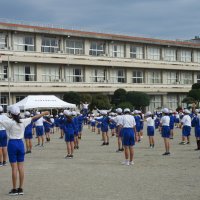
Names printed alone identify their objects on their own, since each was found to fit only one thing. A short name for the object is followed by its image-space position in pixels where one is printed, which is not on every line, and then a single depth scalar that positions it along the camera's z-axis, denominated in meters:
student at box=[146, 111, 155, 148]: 20.67
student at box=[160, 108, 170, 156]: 17.03
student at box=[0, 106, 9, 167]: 14.30
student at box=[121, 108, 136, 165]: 14.38
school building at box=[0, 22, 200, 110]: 51.47
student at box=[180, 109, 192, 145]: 21.53
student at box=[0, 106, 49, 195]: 9.70
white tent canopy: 35.72
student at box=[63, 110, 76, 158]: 16.77
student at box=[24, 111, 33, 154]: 18.86
